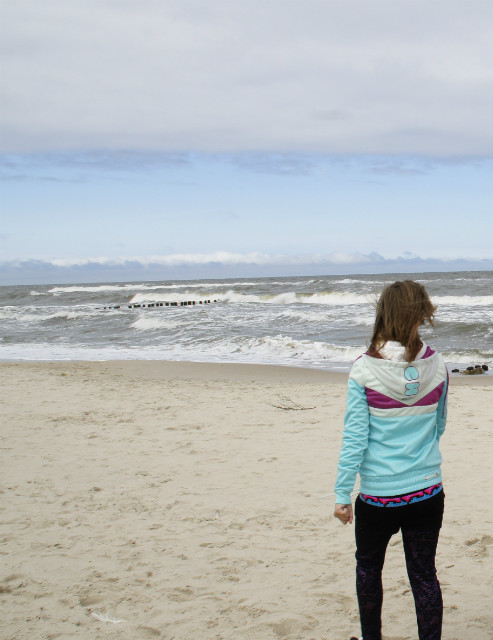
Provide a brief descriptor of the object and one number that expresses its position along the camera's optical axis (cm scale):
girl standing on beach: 250
